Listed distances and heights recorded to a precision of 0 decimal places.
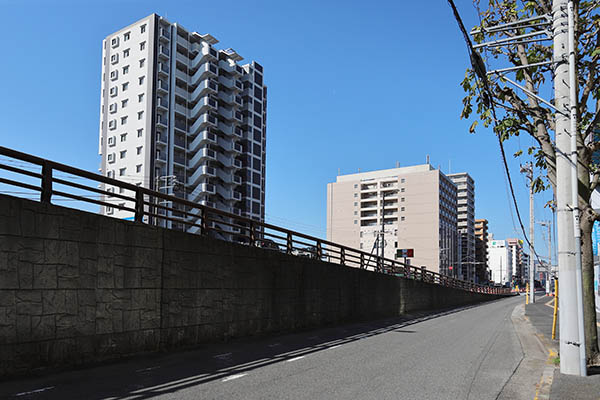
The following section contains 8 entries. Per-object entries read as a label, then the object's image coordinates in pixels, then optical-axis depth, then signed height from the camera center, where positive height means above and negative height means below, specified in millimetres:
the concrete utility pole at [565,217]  8688 +727
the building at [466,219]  141750 +11613
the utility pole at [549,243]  62969 +1948
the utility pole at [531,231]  46462 +2553
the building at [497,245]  194412 +4840
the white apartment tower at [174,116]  73062 +20475
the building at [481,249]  151225 +2874
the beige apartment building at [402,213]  116625 +10557
